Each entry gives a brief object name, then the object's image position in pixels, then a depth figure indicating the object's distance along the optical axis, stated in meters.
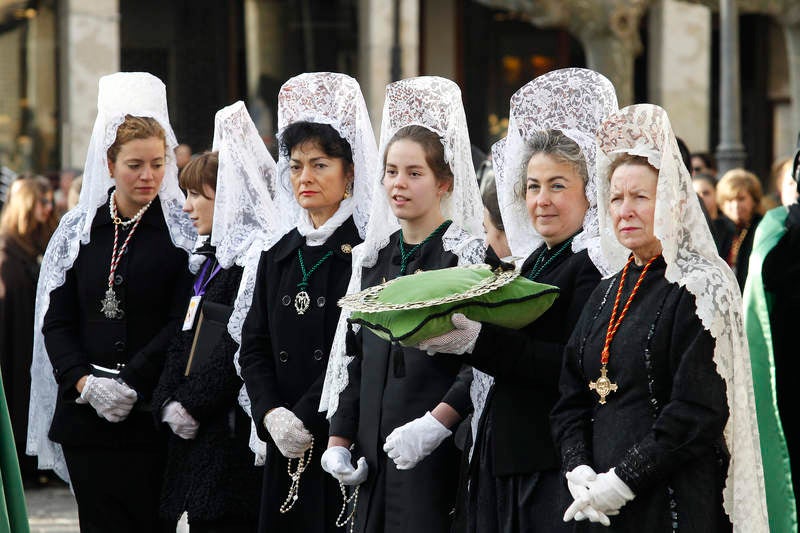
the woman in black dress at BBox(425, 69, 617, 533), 8.42
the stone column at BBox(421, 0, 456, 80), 40.66
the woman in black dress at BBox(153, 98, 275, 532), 10.92
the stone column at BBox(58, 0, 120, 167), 35.06
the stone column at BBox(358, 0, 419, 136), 36.16
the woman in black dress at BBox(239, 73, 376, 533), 10.34
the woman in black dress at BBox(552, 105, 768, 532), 7.46
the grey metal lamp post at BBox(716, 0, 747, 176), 24.94
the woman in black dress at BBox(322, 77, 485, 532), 9.06
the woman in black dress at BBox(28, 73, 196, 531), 11.80
